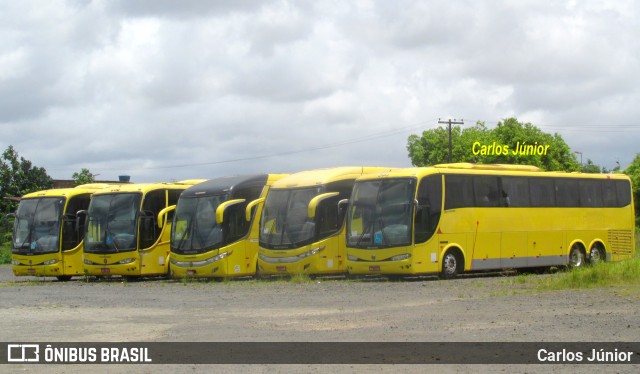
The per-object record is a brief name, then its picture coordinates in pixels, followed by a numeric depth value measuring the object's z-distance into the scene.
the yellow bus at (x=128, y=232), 32.38
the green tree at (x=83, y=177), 75.00
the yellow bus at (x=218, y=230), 29.89
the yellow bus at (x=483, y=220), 26.72
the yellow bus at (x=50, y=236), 34.28
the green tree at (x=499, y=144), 84.75
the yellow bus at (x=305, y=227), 28.44
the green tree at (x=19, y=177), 72.56
